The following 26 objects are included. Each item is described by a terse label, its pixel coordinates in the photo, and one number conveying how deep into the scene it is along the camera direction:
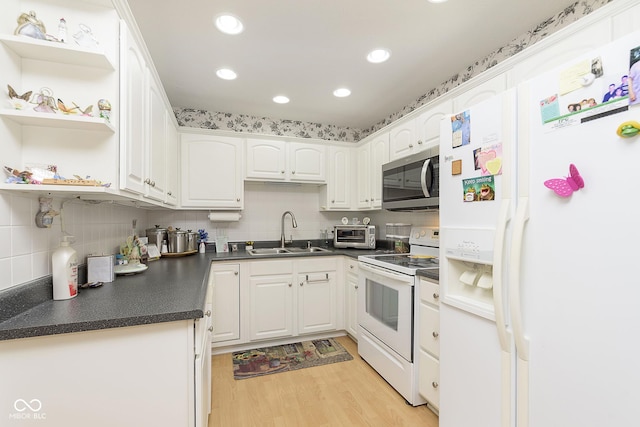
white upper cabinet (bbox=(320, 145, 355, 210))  3.18
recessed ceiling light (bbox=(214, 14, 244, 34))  1.63
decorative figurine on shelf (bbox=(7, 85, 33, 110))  1.00
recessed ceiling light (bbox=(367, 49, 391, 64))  1.96
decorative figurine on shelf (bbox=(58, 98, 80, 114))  1.05
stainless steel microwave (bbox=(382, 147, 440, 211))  1.95
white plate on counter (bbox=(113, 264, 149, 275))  1.64
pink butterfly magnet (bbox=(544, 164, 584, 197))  0.90
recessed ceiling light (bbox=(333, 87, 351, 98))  2.52
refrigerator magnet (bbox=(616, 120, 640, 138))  0.77
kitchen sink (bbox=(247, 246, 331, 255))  2.91
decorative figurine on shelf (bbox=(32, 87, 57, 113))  1.03
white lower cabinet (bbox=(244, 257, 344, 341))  2.58
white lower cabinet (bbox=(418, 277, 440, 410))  1.63
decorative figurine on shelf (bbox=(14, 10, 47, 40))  0.99
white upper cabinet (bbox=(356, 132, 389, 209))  2.77
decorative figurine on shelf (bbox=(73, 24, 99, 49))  1.07
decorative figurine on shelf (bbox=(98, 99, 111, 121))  1.11
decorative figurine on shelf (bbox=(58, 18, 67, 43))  1.04
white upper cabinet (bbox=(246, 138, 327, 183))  2.91
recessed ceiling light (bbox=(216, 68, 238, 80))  2.20
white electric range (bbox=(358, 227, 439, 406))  1.80
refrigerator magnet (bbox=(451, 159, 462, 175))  1.38
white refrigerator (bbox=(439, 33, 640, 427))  0.82
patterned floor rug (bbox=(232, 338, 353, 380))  2.25
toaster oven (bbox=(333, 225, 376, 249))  3.01
